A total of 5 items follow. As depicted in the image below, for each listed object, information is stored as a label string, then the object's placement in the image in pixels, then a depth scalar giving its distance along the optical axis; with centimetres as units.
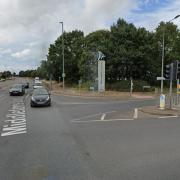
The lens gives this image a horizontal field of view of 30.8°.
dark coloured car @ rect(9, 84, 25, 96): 4394
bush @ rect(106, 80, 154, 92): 4666
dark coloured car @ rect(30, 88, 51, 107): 2539
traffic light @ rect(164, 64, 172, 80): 2193
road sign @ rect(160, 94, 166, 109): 2180
